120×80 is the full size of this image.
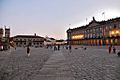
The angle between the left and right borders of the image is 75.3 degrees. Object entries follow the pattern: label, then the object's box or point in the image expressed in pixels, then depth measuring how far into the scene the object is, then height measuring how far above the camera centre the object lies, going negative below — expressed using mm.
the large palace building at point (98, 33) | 34868 +5198
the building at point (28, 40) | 65294 +2568
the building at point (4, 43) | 27295 +35
